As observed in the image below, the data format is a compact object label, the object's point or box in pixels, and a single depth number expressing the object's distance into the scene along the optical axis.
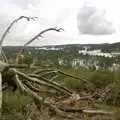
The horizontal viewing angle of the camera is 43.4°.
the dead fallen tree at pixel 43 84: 3.13
